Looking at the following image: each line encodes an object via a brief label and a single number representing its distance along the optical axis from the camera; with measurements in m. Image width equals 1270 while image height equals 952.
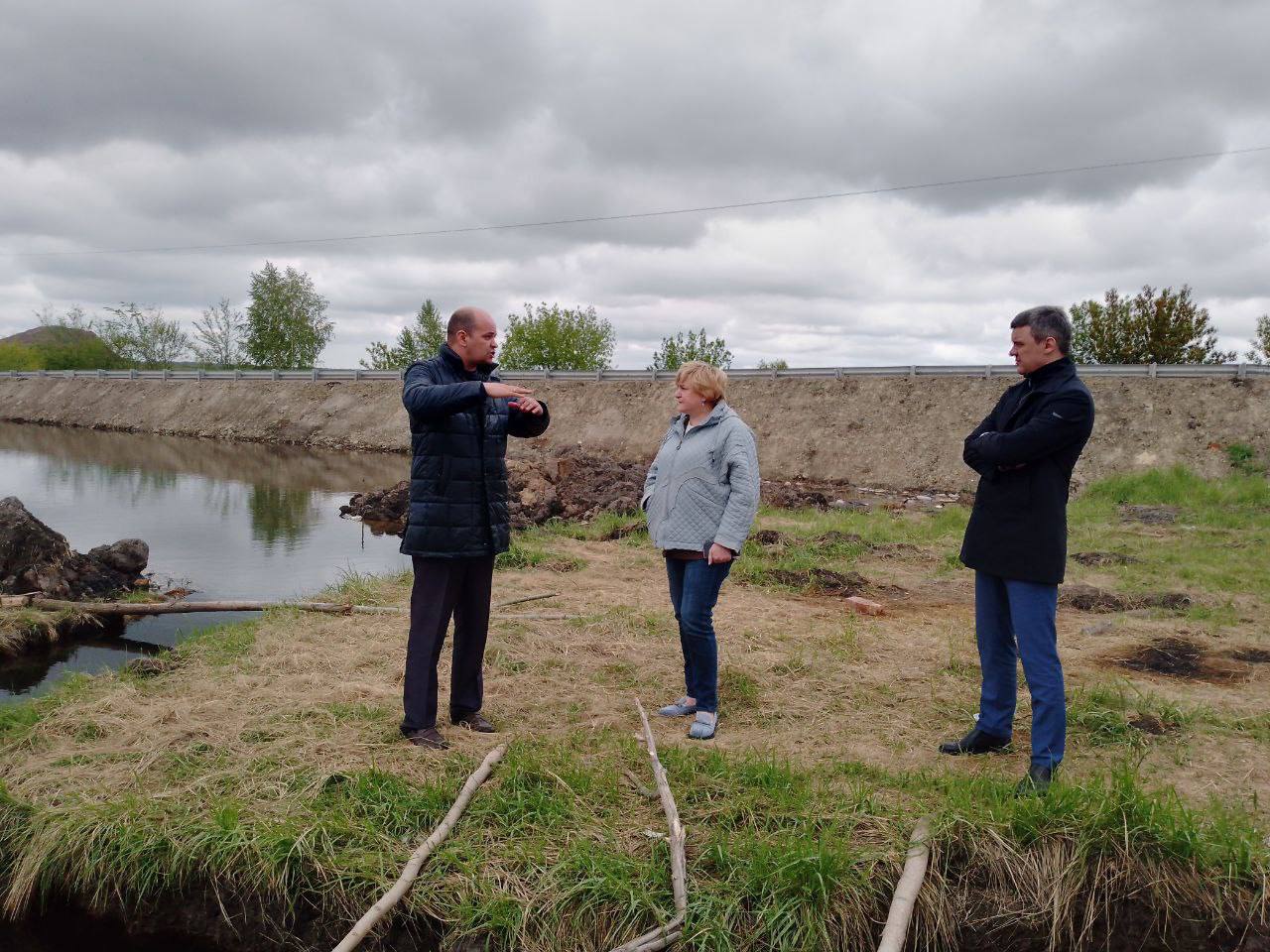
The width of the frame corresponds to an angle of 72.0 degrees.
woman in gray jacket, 4.72
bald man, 4.59
